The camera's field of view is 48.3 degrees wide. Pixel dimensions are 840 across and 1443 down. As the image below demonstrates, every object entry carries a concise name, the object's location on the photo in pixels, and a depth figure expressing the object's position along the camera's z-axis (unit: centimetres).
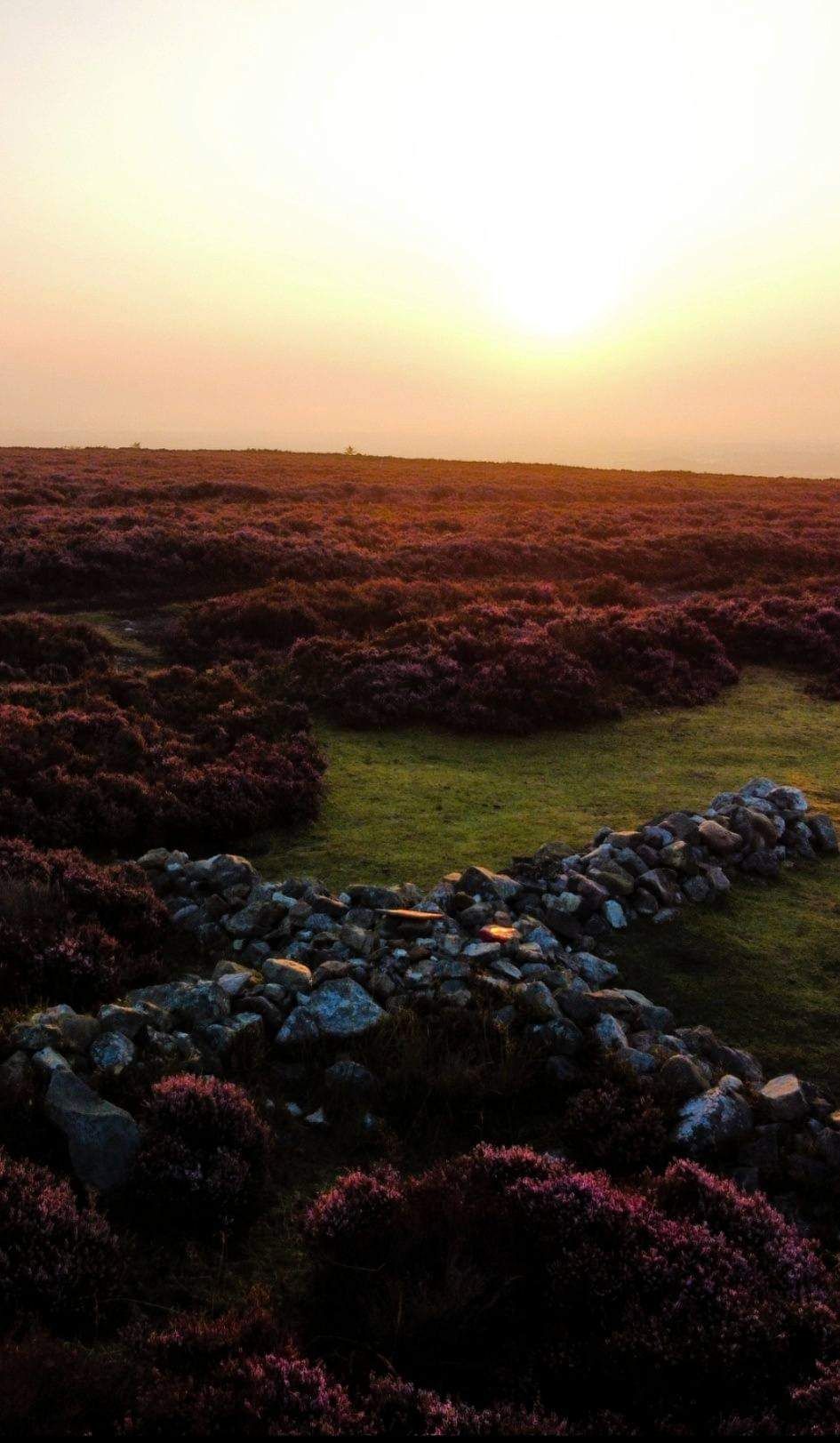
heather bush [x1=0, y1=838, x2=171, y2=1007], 721
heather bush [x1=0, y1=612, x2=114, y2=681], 1659
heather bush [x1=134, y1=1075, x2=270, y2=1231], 511
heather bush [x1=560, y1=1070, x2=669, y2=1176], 564
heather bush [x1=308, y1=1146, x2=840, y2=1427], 408
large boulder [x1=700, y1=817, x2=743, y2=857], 982
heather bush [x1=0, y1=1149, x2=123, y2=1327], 428
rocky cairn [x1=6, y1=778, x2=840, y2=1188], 586
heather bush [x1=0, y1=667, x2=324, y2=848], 1062
